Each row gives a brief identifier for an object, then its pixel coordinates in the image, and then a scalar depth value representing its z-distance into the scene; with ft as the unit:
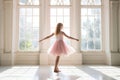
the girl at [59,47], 17.88
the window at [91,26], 24.94
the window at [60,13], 24.88
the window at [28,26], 24.63
